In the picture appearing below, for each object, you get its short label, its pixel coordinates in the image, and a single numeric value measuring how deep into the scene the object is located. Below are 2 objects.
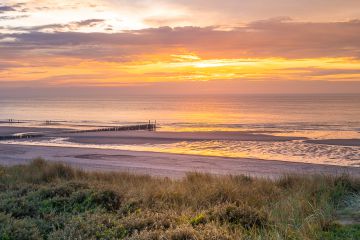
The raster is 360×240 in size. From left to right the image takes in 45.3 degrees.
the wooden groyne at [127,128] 55.56
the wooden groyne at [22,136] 46.04
